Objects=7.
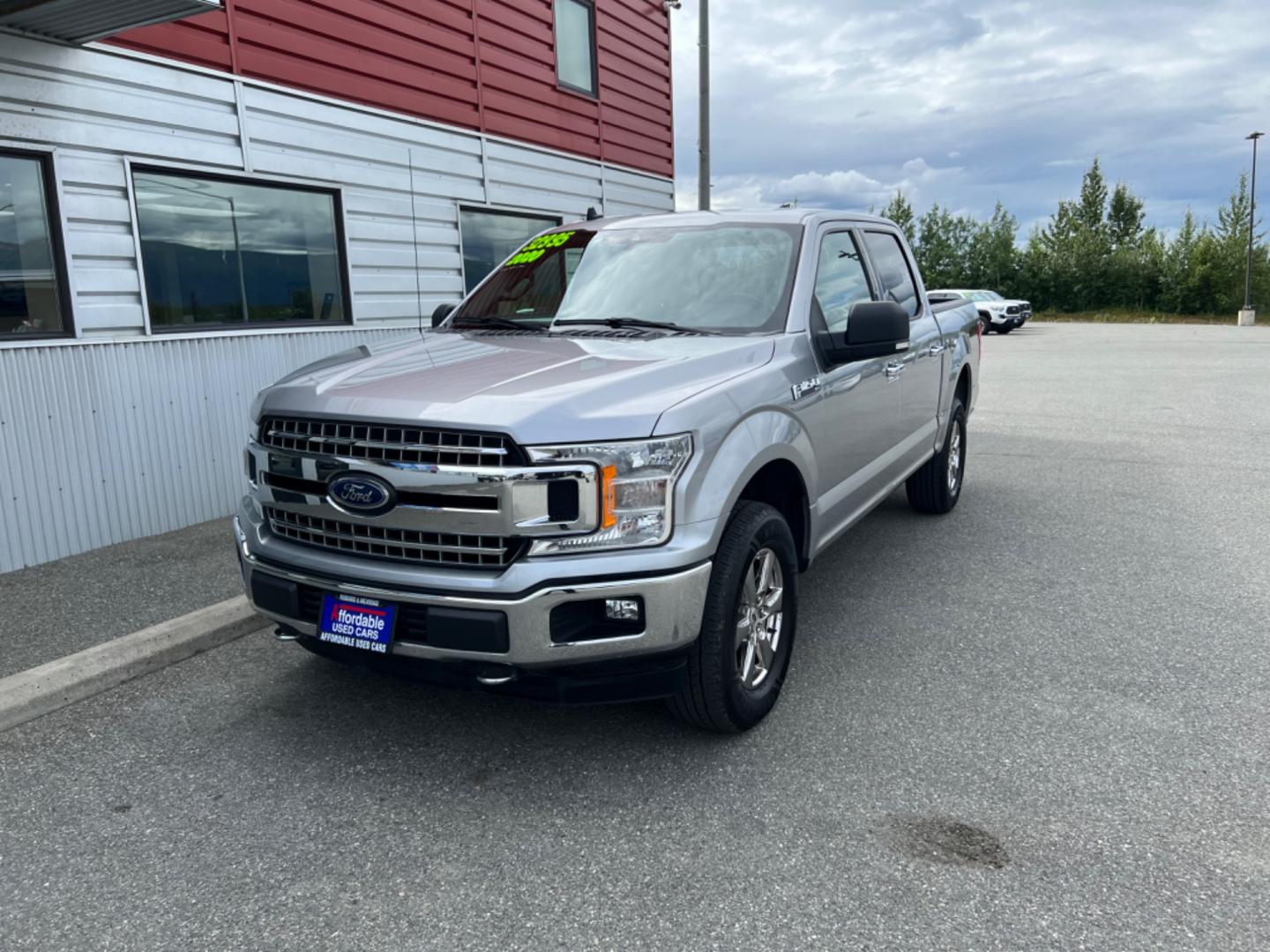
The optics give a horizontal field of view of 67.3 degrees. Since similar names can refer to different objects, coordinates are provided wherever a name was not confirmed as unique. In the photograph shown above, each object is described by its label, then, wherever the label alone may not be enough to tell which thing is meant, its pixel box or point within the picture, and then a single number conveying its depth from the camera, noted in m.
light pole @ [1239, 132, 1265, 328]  39.16
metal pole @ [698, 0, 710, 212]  10.62
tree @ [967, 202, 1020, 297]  50.31
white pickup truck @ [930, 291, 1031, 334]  33.09
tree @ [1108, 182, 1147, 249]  66.00
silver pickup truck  2.85
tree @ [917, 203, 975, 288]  51.91
